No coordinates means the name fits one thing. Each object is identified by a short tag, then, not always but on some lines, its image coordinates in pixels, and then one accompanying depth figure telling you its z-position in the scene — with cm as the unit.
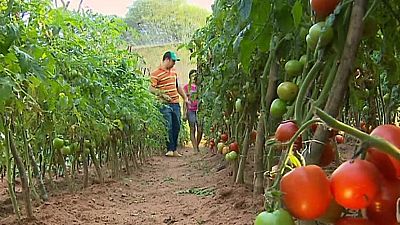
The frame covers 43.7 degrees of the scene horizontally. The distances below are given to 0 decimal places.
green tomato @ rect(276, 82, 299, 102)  116
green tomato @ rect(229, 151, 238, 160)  299
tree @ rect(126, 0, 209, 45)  1340
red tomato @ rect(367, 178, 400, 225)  55
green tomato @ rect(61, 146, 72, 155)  306
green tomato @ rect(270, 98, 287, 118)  119
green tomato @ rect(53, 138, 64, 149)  295
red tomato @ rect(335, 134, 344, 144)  162
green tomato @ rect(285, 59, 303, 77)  128
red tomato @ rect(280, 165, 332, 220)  56
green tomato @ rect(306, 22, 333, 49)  86
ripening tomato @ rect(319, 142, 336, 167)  75
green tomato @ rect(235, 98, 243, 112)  260
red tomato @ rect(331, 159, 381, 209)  53
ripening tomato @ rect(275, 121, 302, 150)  77
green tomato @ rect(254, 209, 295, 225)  58
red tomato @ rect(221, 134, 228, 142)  374
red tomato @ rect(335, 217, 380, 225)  57
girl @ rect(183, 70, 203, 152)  827
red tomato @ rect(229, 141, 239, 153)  306
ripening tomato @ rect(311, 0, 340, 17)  87
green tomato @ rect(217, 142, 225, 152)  358
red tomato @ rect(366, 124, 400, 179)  55
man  657
